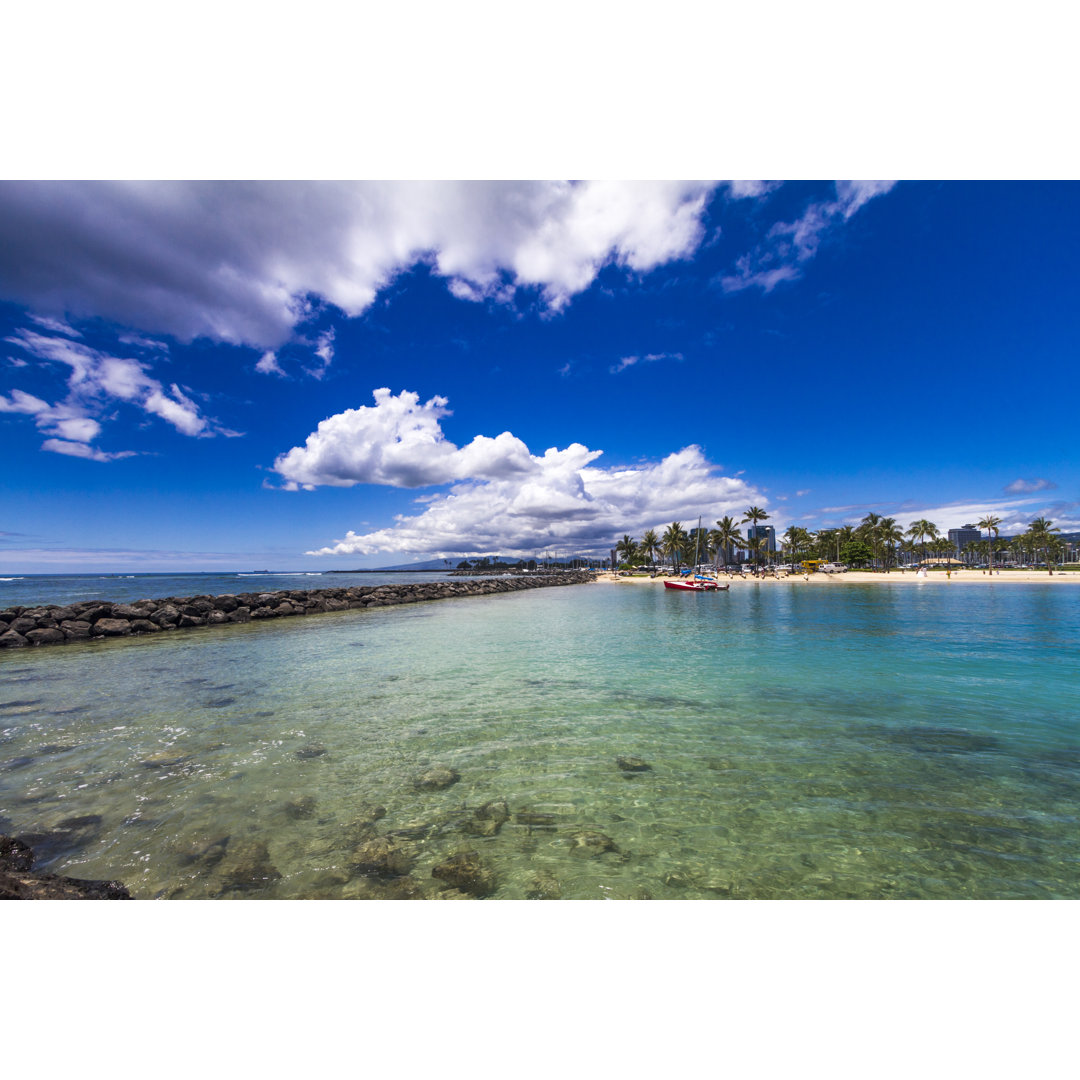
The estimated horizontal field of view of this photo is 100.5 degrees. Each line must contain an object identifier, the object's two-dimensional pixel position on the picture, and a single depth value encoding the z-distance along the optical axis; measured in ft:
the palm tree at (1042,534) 382.01
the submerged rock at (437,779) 19.49
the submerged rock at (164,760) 21.81
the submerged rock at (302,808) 17.21
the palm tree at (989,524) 395.71
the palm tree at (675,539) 398.21
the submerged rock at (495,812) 16.98
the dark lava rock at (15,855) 14.19
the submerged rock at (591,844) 14.88
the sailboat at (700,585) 202.28
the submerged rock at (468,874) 13.19
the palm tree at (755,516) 373.81
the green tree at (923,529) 401.29
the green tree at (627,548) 516.73
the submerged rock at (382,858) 13.92
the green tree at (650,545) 462.43
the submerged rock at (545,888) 13.03
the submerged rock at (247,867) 13.37
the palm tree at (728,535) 385.50
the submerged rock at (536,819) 16.61
